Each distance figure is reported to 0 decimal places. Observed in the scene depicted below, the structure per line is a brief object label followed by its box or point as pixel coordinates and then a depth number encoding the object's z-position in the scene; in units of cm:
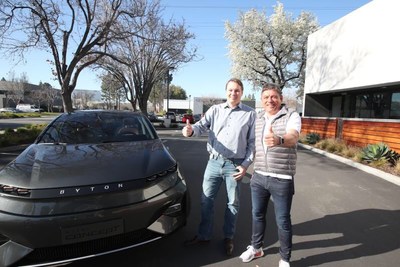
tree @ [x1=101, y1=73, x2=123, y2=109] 6118
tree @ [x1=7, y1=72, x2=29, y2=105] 7438
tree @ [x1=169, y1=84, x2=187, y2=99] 10625
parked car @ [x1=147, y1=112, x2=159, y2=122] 3619
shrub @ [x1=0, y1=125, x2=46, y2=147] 1045
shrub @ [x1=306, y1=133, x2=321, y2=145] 1395
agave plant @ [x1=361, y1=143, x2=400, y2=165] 849
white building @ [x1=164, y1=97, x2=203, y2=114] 7919
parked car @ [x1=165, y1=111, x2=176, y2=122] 3545
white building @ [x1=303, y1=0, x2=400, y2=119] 1230
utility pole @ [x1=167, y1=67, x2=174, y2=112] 3193
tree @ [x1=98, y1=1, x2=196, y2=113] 2084
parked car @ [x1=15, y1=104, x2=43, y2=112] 6565
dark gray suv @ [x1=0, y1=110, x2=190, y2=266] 235
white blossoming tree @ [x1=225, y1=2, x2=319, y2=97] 2592
